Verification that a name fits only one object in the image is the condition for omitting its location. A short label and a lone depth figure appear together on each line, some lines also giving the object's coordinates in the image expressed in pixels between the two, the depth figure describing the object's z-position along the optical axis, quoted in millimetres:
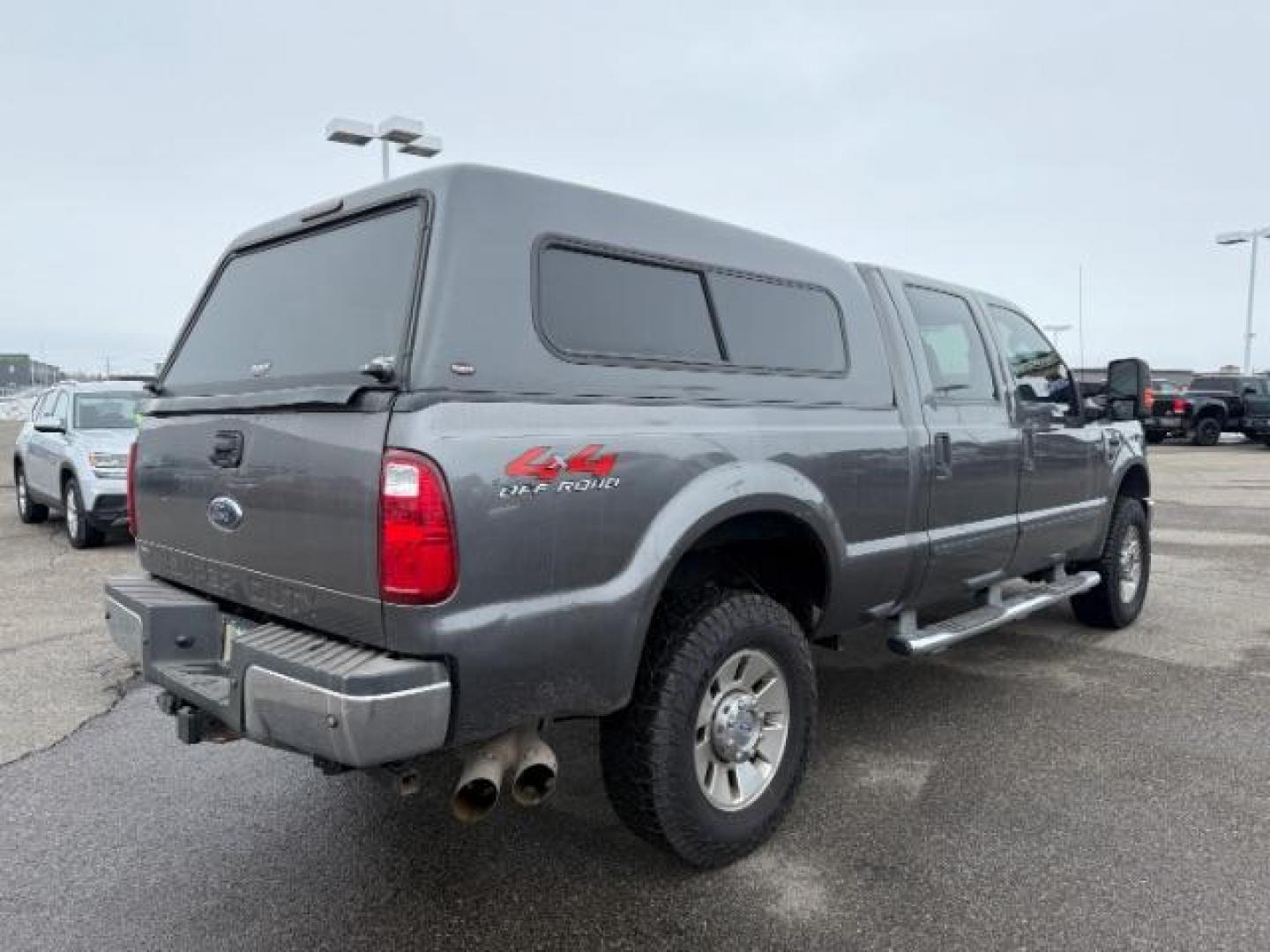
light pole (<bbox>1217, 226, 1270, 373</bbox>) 31047
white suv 8414
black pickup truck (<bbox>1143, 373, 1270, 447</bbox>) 23391
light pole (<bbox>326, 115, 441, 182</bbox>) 12344
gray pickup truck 2256
